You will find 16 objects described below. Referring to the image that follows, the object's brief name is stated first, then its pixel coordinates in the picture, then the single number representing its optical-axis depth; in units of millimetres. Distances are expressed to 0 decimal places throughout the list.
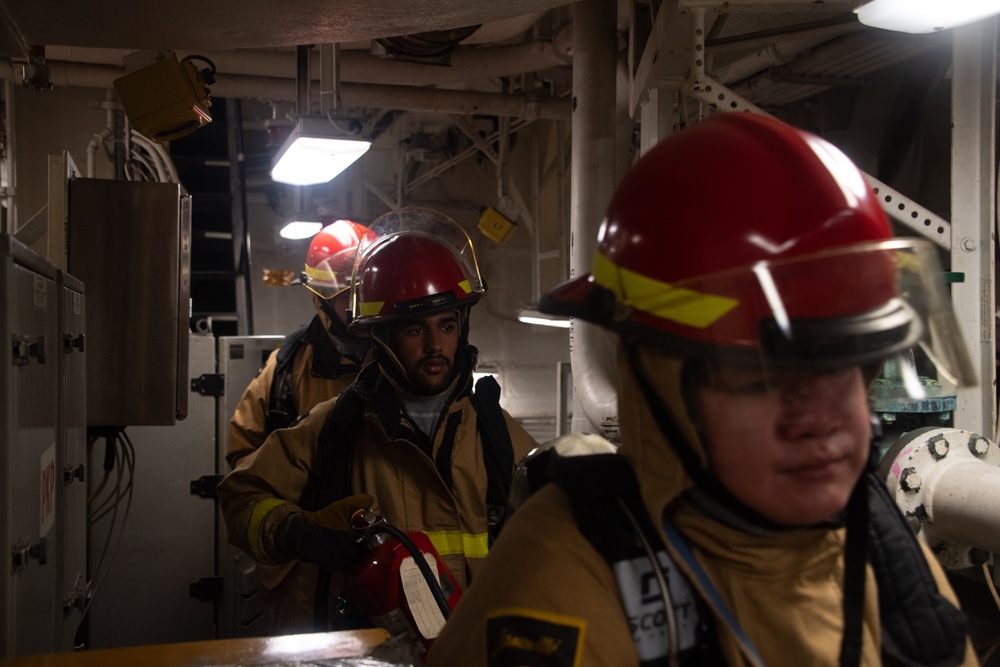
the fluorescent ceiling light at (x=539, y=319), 4312
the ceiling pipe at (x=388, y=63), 5129
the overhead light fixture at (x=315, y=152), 3668
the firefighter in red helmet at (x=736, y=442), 982
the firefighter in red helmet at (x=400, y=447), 2471
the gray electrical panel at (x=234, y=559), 4641
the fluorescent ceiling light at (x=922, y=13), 2021
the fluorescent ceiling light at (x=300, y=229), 6699
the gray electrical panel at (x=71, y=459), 2156
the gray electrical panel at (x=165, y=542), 4453
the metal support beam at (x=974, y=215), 2547
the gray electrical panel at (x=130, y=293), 3166
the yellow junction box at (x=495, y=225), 6691
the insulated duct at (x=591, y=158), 3518
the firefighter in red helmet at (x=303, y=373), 3963
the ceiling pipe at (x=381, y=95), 5238
